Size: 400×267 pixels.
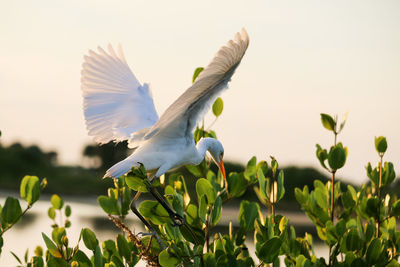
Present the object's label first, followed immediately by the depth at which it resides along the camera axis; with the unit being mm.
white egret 5770
